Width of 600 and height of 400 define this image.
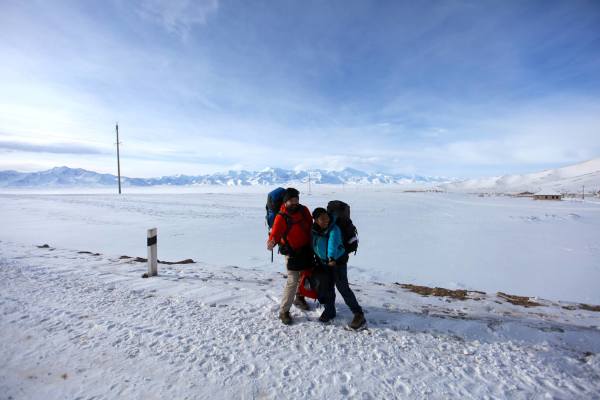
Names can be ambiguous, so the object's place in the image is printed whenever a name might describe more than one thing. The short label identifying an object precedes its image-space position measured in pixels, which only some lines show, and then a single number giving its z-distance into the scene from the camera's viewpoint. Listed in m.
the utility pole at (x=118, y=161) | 42.44
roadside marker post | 6.12
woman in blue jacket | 3.84
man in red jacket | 4.02
